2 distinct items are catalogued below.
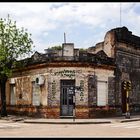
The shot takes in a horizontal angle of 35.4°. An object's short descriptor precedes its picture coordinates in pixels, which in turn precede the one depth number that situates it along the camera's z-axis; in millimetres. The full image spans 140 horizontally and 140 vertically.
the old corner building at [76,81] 17986
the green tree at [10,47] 18222
